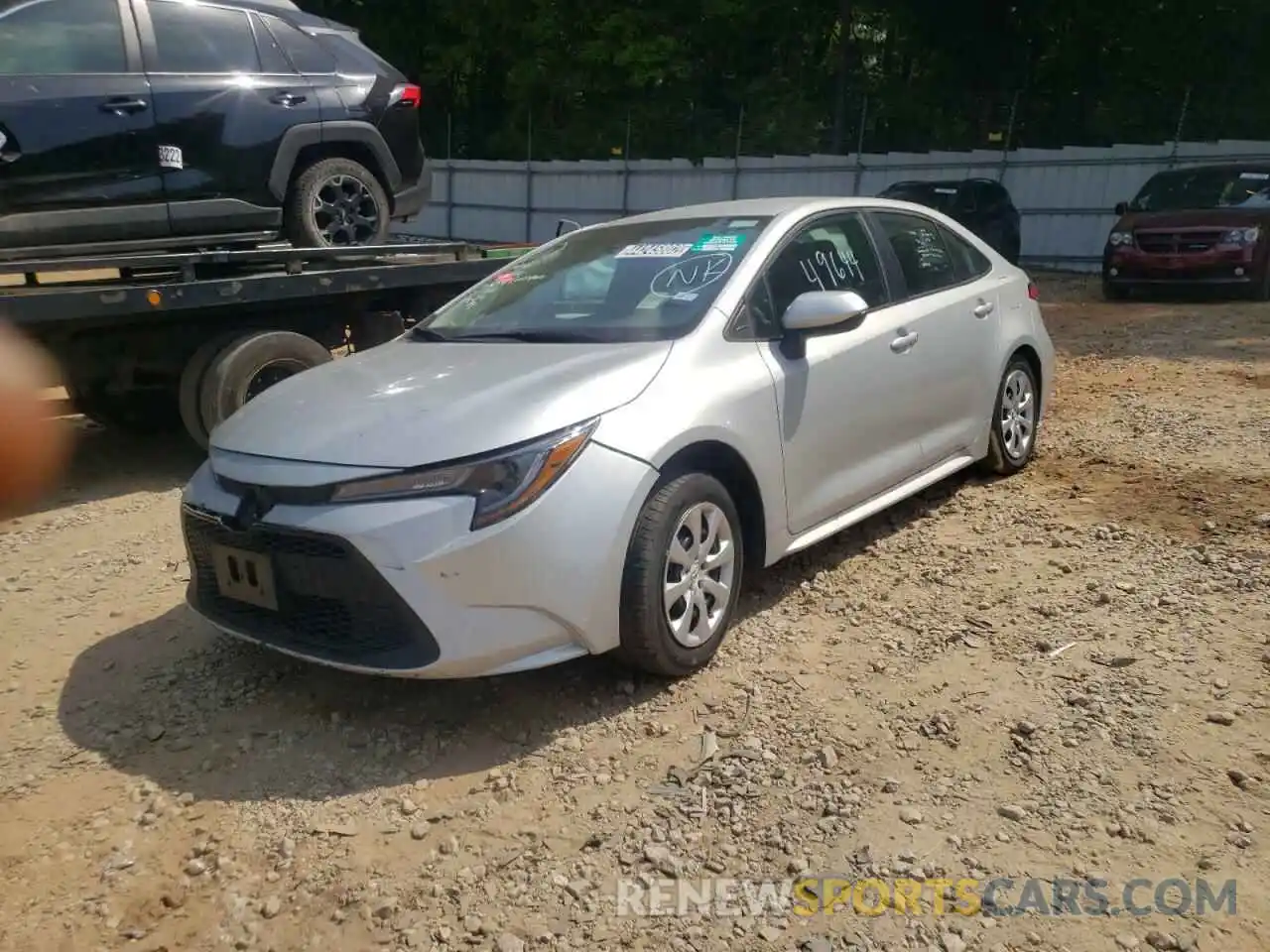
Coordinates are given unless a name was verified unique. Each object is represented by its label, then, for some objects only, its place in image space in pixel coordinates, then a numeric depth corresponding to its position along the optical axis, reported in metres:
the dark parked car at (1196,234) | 11.42
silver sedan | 2.94
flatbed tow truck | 5.05
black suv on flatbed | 5.23
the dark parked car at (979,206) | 15.02
